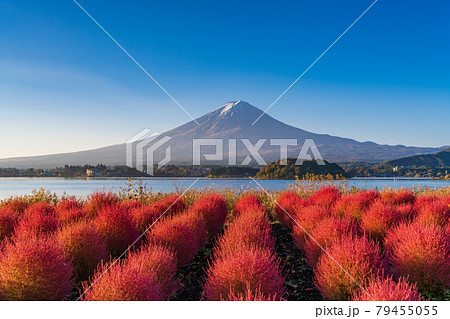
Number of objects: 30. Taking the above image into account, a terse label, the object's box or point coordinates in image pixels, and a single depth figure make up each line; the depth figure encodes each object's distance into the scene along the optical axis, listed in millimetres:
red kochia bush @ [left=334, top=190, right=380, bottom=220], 8938
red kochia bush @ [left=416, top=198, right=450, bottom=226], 7664
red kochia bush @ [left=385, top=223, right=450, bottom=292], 5242
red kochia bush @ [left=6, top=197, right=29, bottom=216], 9672
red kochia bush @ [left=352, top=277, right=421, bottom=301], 3426
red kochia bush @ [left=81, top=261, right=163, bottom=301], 3396
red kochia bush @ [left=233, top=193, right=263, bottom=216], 9398
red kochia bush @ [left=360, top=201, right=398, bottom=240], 7492
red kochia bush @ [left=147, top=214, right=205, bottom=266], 6176
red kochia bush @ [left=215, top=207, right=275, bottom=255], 5805
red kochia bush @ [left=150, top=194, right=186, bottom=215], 8844
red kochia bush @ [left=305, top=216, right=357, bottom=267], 6184
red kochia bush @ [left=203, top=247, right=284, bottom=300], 4090
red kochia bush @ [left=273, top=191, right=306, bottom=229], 9406
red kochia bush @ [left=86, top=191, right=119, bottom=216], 8922
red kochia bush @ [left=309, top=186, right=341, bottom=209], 10036
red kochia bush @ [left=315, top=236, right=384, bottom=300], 4656
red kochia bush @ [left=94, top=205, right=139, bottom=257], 6664
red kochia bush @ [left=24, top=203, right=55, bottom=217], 8247
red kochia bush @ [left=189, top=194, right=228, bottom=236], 8508
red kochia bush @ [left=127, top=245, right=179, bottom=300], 4523
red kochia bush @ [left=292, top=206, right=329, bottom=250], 7250
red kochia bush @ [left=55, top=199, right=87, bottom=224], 7728
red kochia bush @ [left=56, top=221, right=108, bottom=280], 5684
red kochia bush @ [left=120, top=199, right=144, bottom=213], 9191
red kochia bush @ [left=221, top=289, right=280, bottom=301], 3139
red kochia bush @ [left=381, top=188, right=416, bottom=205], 11055
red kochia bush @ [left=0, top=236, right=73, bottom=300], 4422
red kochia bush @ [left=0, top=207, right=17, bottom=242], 7488
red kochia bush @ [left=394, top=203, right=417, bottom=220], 8097
